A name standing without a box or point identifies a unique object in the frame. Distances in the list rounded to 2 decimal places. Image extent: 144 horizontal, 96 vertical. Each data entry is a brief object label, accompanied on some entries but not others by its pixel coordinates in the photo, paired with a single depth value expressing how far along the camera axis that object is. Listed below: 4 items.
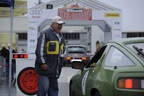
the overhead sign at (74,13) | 24.16
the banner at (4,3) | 10.20
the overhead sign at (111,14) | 24.71
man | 6.15
